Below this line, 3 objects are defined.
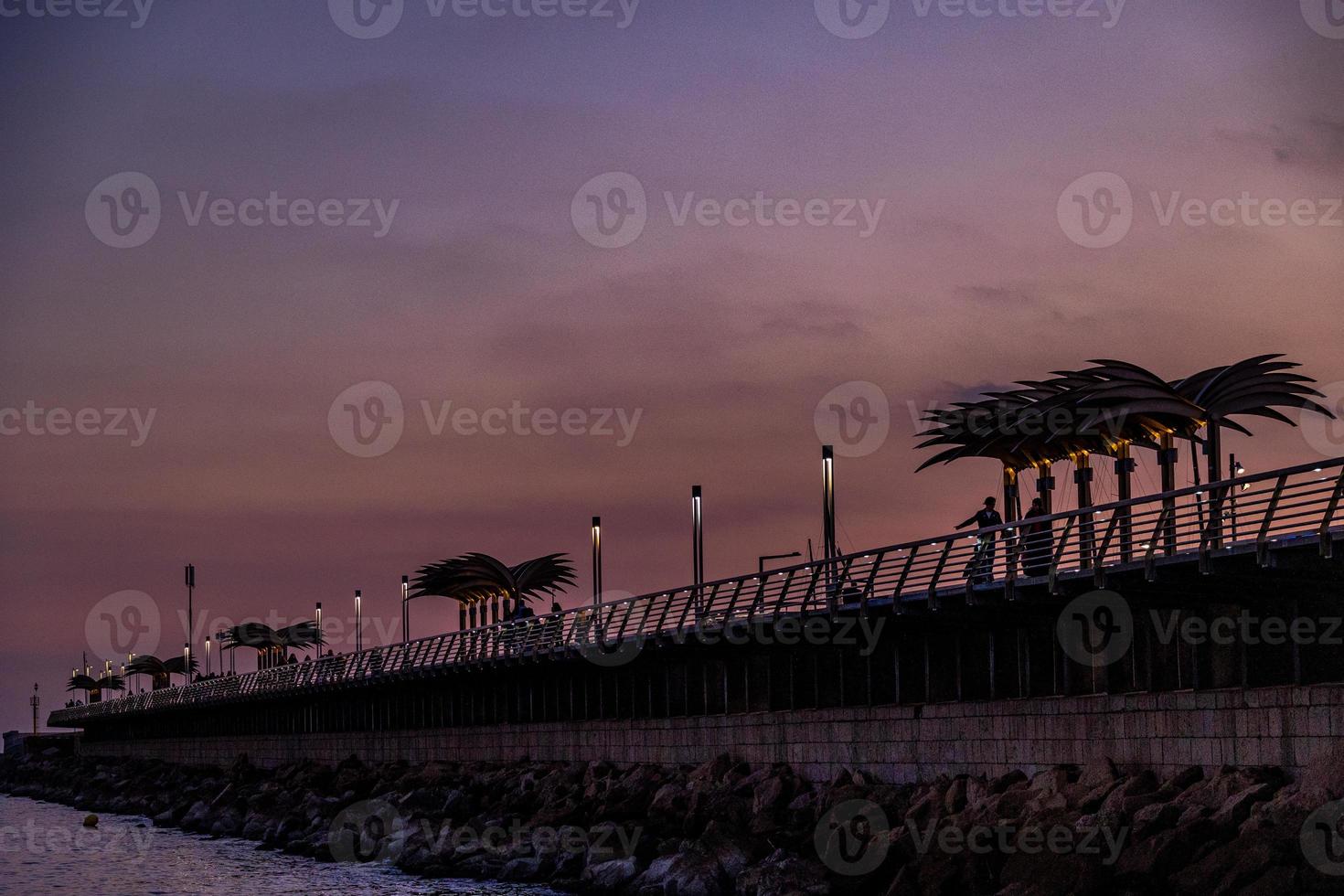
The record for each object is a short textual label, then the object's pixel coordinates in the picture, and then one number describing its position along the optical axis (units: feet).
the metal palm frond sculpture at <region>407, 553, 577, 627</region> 282.36
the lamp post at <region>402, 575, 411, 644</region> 315.99
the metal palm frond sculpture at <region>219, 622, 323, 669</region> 462.60
